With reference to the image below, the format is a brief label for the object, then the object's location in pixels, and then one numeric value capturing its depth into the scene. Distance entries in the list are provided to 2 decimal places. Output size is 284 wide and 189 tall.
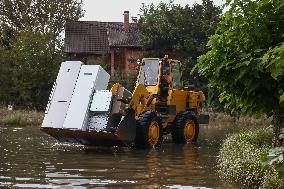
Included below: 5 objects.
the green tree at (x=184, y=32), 38.34
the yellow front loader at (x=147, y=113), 15.00
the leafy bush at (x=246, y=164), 8.13
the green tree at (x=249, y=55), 9.47
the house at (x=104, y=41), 51.03
